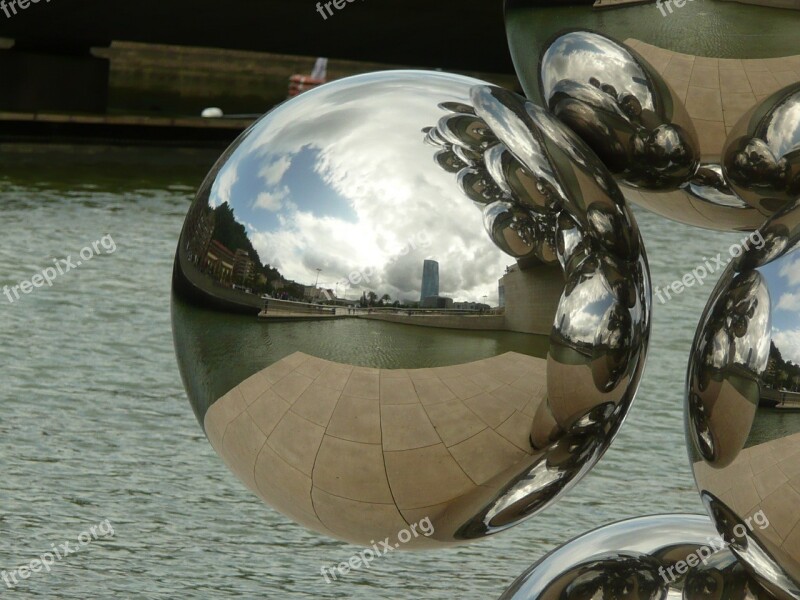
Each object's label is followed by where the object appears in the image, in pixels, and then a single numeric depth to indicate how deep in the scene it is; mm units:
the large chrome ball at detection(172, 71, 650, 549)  5993
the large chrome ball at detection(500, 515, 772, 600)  6615
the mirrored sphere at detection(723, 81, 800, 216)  6394
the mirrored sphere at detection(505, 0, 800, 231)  6402
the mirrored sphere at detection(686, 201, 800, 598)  5972
